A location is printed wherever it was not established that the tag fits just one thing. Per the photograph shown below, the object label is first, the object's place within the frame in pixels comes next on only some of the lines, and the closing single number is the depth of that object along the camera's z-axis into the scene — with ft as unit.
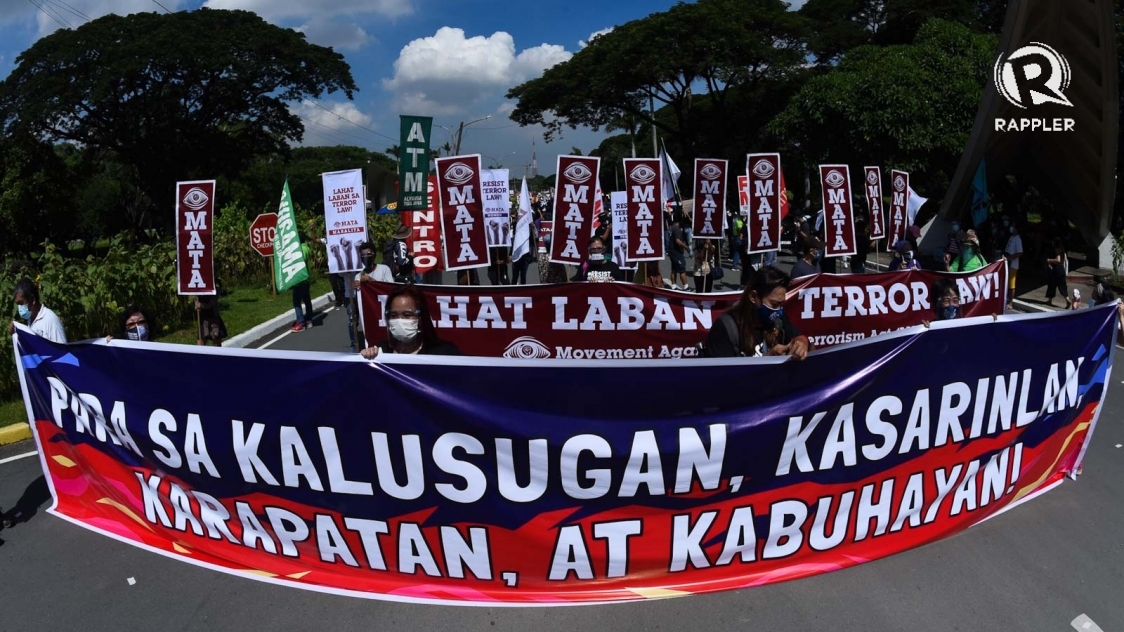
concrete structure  53.83
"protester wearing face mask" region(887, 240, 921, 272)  41.31
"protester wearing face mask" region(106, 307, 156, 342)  20.27
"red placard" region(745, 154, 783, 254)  44.73
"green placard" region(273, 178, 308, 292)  40.47
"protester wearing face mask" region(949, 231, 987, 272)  37.45
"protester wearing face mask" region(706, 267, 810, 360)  16.85
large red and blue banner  13.80
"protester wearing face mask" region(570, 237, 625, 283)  31.89
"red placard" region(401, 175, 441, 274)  37.63
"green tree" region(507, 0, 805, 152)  119.75
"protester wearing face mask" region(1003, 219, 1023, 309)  51.06
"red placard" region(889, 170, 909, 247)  53.67
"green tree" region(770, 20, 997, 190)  79.97
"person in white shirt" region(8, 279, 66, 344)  20.29
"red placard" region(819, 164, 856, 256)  47.55
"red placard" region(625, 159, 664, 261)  39.93
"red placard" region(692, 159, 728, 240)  46.34
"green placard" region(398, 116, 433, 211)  34.78
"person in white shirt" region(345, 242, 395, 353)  31.56
